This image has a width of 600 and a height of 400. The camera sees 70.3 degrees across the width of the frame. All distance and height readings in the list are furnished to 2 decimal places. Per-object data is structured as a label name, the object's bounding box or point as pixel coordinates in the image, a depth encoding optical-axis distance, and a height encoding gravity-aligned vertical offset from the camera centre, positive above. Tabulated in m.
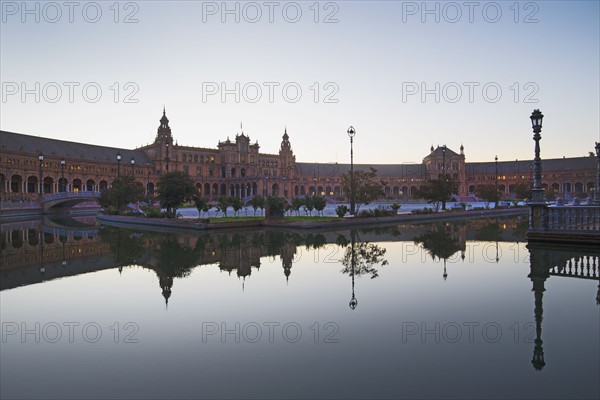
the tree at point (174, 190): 38.19 +0.51
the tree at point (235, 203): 38.91 -0.71
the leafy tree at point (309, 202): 39.66 -0.73
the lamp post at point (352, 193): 39.63 +0.12
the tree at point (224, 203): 38.78 -0.72
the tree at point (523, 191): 75.88 +0.35
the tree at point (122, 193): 48.00 +0.36
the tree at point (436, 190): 50.31 +0.42
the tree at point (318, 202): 39.38 -0.70
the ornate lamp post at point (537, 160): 21.26 +1.65
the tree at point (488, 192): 67.43 +0.18
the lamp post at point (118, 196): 47.94 +0.02
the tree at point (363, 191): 40.75 +0.31
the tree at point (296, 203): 43.25 -0.90
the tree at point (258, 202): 41.98 -0.68
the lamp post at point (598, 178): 33.15 +1.15
